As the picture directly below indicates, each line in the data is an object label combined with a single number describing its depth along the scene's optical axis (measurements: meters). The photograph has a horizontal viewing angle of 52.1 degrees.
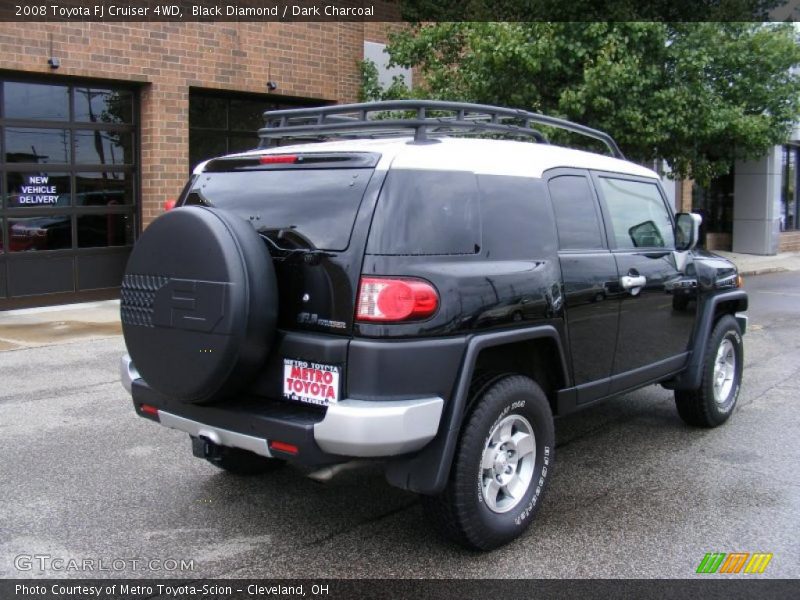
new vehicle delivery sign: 11.34
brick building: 11.21
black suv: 3.54
